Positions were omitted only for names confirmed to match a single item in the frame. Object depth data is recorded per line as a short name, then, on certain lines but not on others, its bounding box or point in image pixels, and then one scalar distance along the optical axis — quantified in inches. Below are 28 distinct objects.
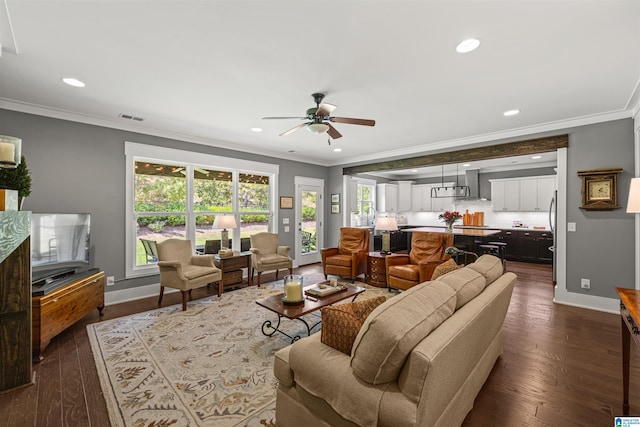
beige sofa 45.8
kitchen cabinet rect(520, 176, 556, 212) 283.3
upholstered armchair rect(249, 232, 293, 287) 192.4
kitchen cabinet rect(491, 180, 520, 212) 302.5
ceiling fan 116.2
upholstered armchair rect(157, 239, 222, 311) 146.9
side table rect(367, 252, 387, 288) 192.1
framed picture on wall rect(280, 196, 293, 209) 247.9
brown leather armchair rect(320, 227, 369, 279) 201.3
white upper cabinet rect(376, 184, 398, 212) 363.9
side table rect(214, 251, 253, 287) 178.7
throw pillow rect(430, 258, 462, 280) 94.7
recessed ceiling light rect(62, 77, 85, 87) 109.2
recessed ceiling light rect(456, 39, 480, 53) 83.8
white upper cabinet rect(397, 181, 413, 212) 383.2
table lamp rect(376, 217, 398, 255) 202.5
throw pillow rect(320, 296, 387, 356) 58.2
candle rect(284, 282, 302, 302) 109.6
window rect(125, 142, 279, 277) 170.7
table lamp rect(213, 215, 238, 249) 184.9
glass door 261.8
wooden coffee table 102.4
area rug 74.3
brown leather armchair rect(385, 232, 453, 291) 165.2
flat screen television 117.6
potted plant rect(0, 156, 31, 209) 93.9
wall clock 143.4
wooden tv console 98.3
